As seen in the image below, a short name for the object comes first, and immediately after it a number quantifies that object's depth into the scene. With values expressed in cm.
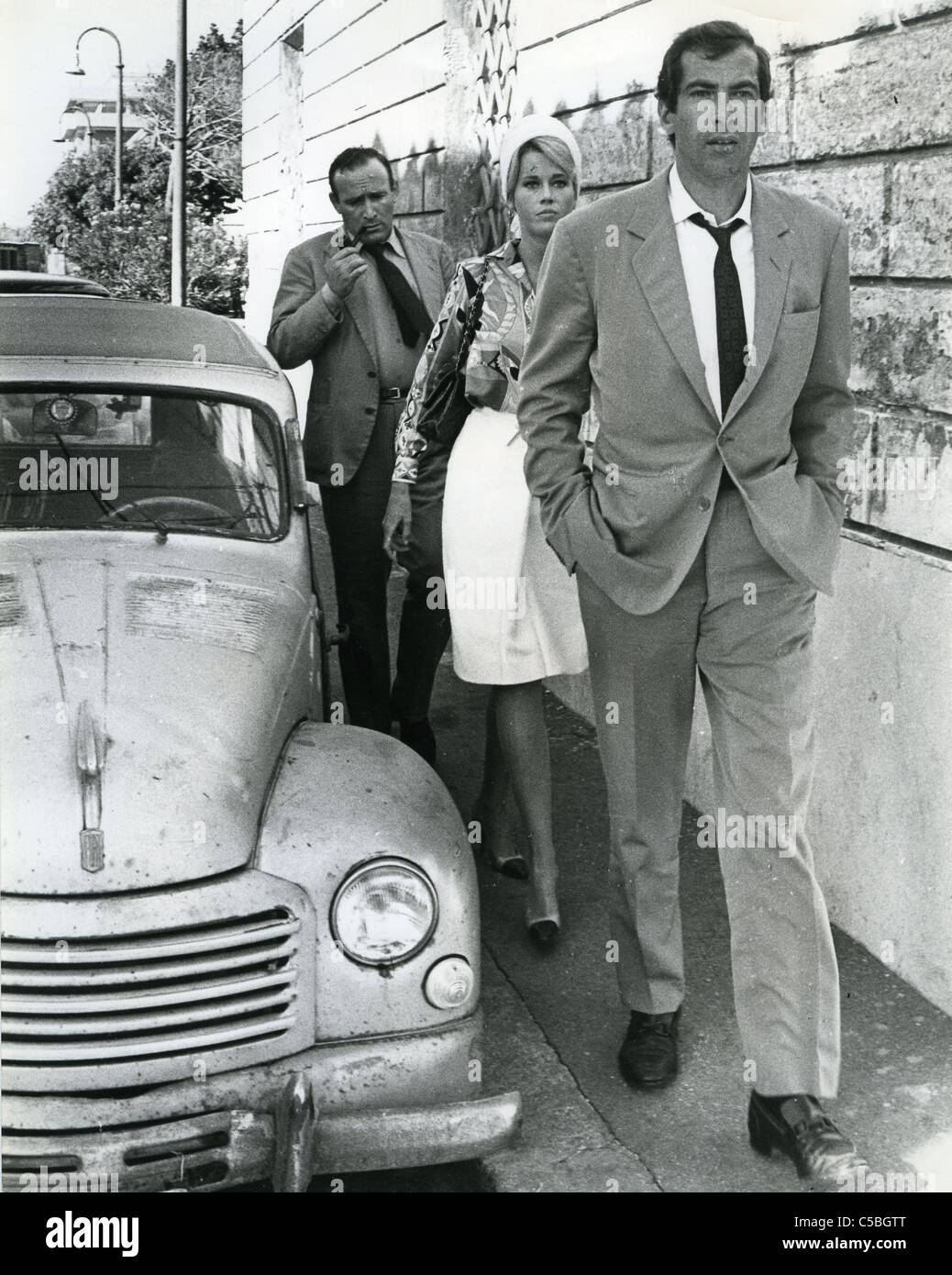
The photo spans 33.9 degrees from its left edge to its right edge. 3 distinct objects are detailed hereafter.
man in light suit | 327
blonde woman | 432
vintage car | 287
